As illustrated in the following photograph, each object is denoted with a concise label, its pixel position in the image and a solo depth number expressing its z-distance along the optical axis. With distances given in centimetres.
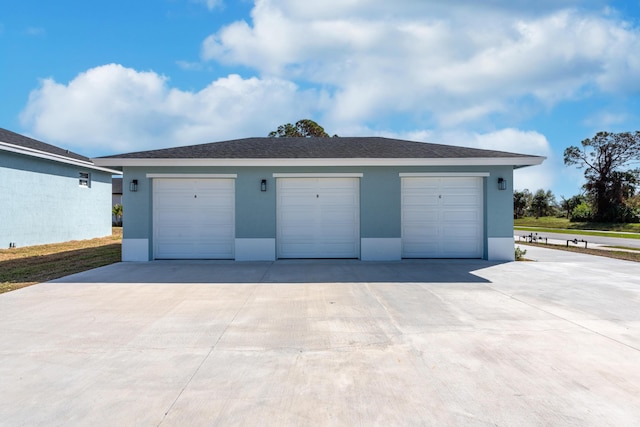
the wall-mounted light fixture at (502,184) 990
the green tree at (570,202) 3759
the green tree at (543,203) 4006
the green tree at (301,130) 3119
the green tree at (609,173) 3259
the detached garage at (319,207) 983
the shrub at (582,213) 3353
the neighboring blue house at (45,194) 1268
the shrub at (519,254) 1024
